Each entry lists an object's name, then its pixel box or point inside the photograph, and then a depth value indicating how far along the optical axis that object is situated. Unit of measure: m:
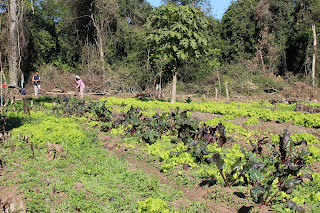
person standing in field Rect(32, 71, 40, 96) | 18.47
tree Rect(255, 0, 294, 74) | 31.89
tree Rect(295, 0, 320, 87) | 27.52
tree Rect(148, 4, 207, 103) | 14.42
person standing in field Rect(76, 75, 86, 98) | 18.06
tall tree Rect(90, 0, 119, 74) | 29.44
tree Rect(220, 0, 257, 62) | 33.16
